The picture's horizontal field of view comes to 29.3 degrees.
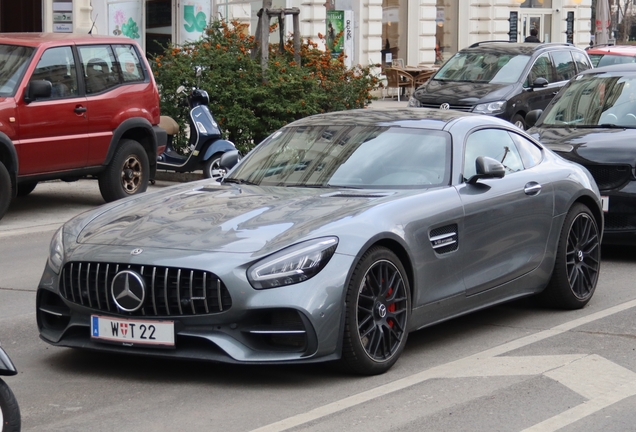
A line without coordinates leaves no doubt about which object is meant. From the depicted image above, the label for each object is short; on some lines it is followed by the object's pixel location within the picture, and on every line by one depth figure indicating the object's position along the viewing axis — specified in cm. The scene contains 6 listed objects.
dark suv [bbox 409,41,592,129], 2012
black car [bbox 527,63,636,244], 1070
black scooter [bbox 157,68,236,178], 1606
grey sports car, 609
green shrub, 1728
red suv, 1277
